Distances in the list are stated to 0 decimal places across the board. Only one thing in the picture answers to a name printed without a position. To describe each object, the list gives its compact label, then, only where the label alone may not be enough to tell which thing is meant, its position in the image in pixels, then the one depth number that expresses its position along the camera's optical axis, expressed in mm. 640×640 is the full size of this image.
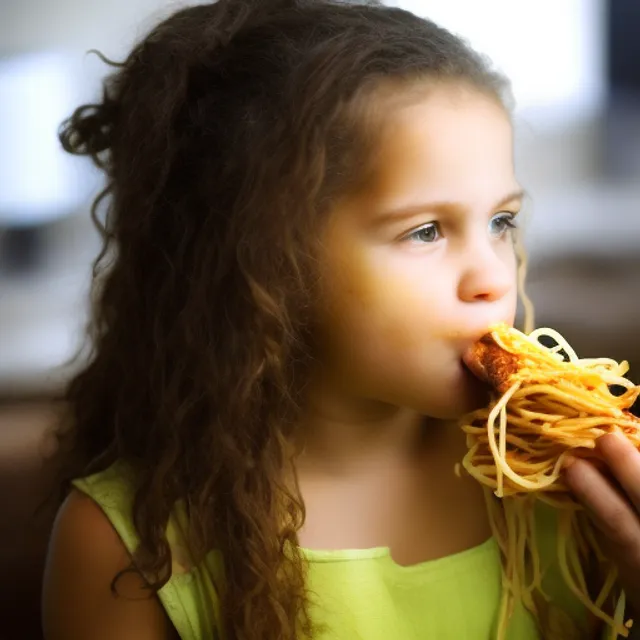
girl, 712
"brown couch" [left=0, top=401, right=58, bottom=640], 951
